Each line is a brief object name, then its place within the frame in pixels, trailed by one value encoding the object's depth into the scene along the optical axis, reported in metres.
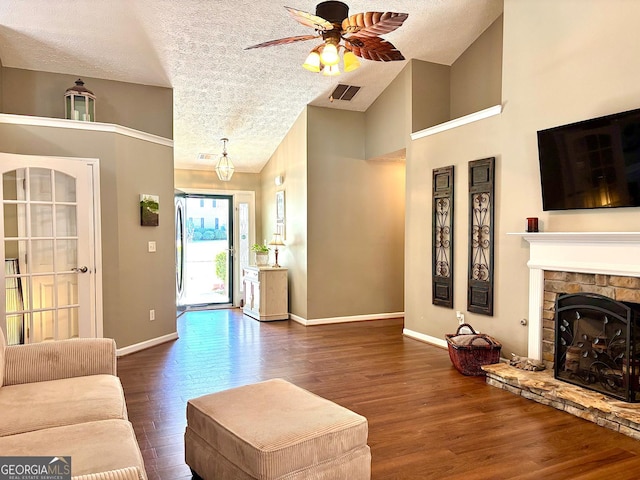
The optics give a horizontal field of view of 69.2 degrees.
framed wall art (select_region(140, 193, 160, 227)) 5.11
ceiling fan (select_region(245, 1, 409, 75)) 3.01
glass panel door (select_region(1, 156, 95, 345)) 4.23
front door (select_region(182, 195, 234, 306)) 7.97
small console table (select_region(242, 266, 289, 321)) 6.75
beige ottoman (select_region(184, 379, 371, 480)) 1.92
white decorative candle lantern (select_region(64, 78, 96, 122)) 4.76
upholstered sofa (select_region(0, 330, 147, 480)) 1.64
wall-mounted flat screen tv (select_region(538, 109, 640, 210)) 3.26
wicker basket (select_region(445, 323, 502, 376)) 4.15
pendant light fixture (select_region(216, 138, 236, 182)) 6.66
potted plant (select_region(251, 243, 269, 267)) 7.13
